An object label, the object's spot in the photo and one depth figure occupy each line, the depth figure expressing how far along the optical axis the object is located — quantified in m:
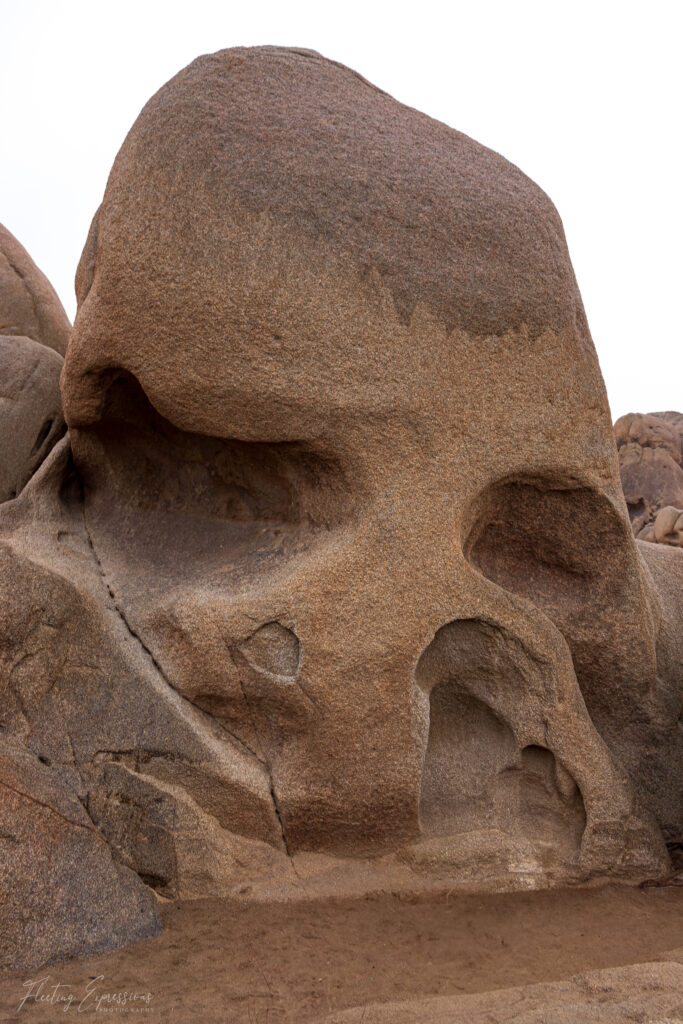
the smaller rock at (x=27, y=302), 4.62
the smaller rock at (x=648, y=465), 11.95
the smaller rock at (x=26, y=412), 3.76
